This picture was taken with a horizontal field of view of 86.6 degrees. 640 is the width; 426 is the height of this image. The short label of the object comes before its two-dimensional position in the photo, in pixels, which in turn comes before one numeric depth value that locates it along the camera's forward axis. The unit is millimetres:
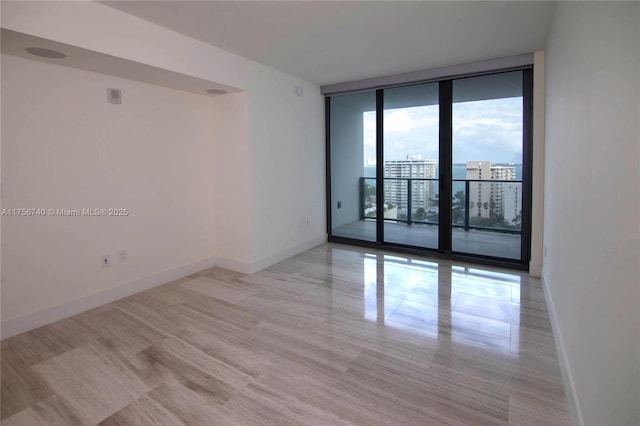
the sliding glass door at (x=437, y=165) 4141
